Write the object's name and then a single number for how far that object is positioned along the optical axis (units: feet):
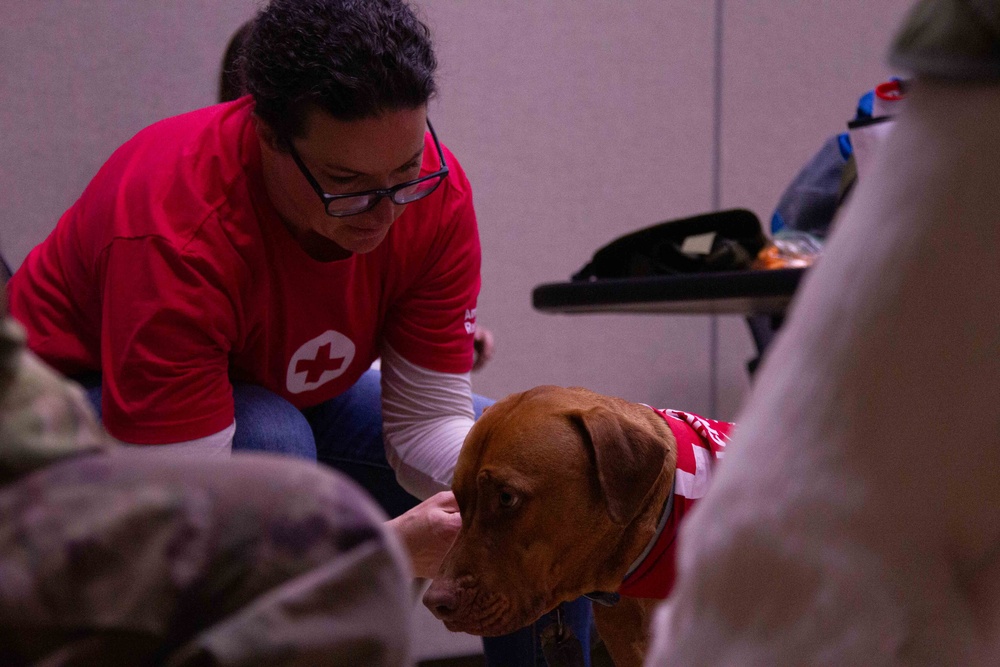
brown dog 4.86
